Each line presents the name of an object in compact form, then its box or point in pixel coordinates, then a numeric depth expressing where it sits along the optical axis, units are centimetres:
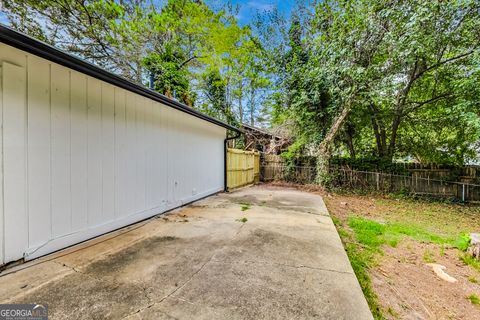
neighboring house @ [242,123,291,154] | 1181
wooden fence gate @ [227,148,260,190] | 791
